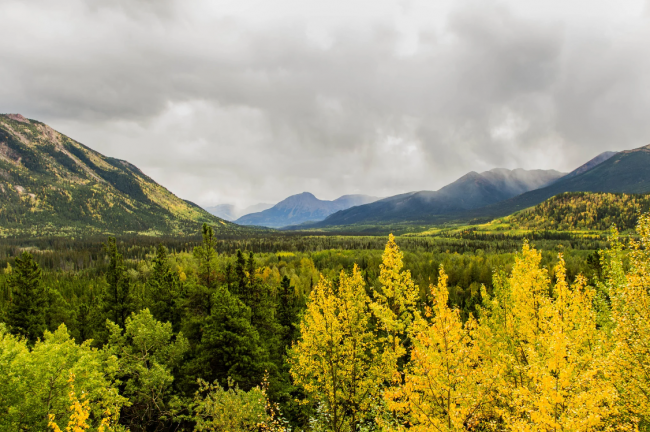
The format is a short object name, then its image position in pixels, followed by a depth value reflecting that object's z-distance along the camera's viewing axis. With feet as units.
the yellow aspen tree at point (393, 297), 57.41
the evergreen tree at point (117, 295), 113.60
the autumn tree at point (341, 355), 56.80
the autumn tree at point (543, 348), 30.89
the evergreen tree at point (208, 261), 121.28
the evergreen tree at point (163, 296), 120.47
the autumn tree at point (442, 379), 41.86
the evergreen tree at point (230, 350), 84.23
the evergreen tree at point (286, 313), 132.98
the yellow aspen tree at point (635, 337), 39.96
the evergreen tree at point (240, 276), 117.19
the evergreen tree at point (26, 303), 109.50
